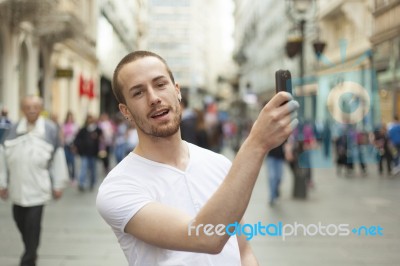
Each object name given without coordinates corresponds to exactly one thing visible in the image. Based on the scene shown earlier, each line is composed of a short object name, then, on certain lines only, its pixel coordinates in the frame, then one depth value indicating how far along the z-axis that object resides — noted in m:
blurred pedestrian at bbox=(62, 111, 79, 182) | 12.83
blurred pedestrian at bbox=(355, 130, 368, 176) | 14.49
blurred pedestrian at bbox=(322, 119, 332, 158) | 19.73
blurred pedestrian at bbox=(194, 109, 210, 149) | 9.82
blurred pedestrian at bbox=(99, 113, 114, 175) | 13.11
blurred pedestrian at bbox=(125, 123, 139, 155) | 12.59
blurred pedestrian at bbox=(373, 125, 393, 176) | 14.85
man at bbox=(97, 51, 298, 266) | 1.36
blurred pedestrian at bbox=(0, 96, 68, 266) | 5.02
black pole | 10.84
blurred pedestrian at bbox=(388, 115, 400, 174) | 14.08
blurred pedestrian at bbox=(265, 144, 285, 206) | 9.36
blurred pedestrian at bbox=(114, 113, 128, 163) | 14.75
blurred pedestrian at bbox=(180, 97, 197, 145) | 8.72
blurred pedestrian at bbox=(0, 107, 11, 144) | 10.23
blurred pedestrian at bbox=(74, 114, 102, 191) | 11.48
